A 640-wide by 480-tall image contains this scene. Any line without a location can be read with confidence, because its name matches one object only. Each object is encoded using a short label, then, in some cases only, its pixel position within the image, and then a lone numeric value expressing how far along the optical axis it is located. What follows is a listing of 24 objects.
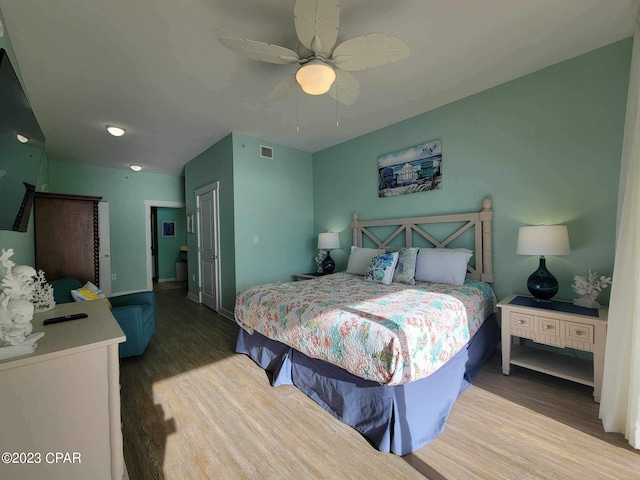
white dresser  0.95
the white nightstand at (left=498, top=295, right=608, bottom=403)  1.88
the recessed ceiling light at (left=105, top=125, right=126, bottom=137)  3.42
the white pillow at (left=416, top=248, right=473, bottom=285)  2.73
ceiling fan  1.45
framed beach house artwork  3.23
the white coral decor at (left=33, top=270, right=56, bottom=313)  1.59
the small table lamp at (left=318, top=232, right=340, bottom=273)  4.09
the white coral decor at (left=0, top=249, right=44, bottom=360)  0.98
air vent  4.12
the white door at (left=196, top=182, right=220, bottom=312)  4.27
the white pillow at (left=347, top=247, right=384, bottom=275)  3.44
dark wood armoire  3.04
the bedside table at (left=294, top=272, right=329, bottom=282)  4.12
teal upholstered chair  2.51
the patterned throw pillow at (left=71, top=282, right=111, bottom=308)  2.31
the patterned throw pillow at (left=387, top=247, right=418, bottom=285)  2.82
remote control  1.34
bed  1.51
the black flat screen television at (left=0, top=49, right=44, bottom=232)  1.24
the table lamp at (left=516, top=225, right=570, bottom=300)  2.15
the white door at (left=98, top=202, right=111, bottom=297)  4.83
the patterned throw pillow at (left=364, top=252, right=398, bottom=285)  2.87
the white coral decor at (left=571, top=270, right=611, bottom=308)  2.12
